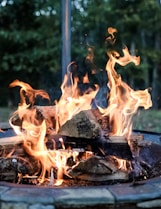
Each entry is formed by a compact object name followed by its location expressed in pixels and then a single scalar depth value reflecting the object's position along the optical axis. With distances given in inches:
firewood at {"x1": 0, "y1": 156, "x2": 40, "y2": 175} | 81.4
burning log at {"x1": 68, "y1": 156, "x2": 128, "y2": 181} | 78.3
